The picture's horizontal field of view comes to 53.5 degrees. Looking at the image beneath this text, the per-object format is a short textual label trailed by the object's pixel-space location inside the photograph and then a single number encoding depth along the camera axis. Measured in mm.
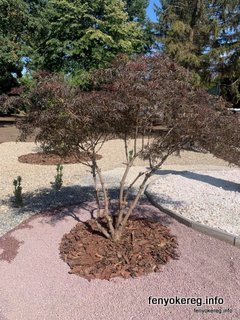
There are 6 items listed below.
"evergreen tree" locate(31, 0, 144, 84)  13662
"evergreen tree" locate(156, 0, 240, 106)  10345
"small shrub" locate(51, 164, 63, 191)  4681
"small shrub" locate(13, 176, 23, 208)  3953
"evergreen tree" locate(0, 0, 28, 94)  14830
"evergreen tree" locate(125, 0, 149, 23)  19337
